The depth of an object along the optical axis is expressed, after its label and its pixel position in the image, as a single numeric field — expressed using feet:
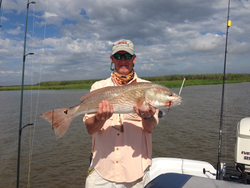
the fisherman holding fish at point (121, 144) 8.07
